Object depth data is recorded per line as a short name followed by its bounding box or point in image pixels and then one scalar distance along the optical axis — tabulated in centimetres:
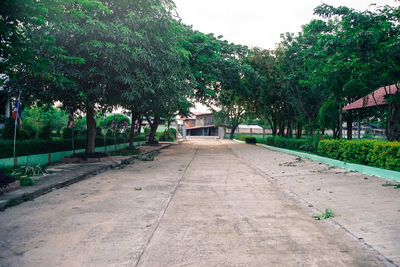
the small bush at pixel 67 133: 1715
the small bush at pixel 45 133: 1481
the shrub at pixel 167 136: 4898
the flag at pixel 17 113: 1159
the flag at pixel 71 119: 1531
